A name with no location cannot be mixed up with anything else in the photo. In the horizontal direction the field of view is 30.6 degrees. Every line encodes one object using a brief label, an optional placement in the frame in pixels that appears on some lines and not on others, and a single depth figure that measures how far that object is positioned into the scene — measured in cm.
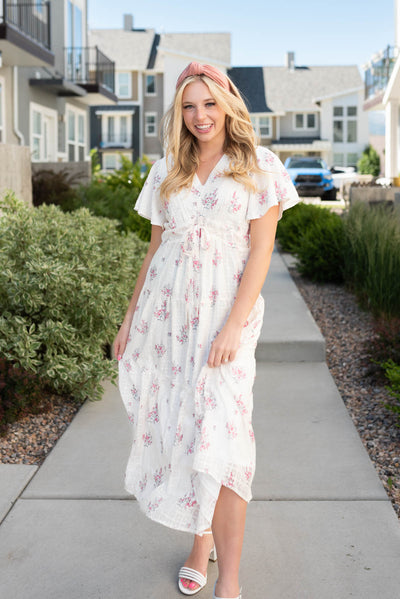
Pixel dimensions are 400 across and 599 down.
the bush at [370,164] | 4197
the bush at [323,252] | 877
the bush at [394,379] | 391
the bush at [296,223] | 1092
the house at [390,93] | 2292
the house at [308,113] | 4569
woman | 240
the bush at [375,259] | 640
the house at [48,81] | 1545
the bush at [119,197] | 943
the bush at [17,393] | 430
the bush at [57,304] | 445
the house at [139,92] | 4403
